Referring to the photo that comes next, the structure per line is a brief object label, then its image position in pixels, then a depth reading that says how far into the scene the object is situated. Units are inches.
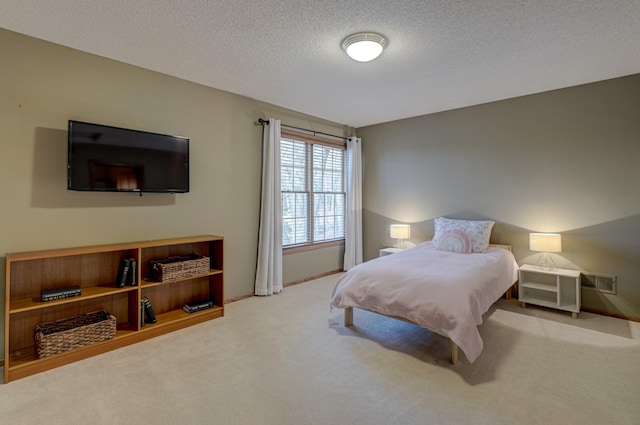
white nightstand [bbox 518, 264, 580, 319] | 134.7
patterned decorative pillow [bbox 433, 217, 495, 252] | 153.1
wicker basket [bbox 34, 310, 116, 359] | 92.6
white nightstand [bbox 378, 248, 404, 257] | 189.9
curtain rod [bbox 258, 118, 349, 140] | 161.9
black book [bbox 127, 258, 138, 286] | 110.8
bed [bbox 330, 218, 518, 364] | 92.4
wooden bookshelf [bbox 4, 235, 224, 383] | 92.7
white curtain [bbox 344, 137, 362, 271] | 211.6
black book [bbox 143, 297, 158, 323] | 115.7
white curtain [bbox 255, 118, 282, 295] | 160.7
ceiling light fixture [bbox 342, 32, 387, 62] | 98.0
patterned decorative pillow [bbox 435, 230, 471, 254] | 152.0
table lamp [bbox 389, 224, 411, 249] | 190.2
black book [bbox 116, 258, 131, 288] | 109.2
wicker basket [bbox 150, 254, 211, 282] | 117.5
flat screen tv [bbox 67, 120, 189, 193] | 102.7
